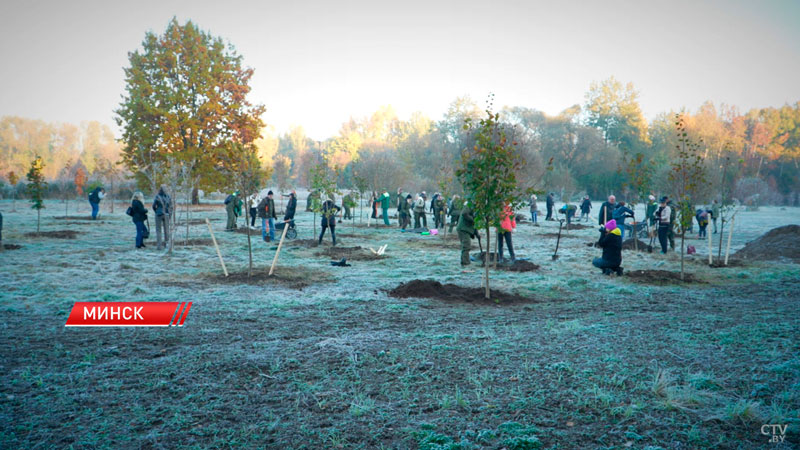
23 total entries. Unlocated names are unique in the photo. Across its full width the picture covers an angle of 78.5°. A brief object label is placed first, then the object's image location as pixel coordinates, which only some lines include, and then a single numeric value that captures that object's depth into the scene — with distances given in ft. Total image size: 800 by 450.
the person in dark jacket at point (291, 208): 58.08
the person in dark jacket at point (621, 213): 54.65
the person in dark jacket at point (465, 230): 42.52
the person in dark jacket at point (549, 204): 105.77
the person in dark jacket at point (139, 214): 49.88
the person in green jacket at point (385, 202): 89.30
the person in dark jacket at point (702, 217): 68.16
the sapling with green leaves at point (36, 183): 65.00
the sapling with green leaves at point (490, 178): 28.89
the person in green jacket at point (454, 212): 63.64
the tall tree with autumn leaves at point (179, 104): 120.16
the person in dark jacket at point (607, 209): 51.70
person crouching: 37.96
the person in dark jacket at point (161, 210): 49.88
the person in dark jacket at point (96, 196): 88.16
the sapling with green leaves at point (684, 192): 37.70
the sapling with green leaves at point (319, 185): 58.65
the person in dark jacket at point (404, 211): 82.02
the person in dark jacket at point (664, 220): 52.06
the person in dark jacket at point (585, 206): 105.66
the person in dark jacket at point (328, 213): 55.26
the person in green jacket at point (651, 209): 63.18
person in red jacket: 43.57
